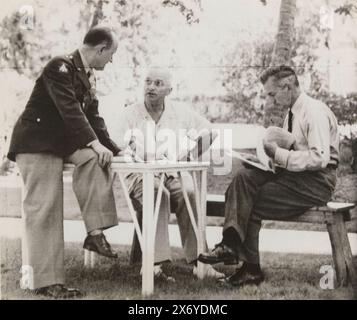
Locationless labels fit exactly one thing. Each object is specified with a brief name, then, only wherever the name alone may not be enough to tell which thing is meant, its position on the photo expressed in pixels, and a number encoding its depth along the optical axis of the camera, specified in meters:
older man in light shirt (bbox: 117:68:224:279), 4.85
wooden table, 4.43
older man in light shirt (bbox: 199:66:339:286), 4.77
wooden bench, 4.71
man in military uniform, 4.66
